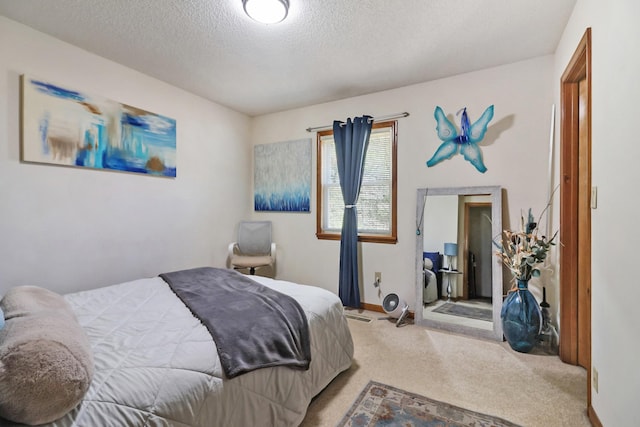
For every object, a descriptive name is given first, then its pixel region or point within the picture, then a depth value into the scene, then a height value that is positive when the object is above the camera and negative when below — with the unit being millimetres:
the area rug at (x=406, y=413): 1645 -1108
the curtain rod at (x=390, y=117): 3353 +1084
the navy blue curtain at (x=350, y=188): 3523 +304
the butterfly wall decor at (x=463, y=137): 2945 +768
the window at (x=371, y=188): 3480 +310
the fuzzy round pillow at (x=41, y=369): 857 -479
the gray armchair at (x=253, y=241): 4008 -369
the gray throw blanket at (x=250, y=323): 1418 -578
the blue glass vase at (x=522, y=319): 2463 -829
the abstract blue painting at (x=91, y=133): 2381 +704
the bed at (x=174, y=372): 1060 -634
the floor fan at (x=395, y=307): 3221 -970
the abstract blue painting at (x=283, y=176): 4031 +505
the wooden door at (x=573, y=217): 2154 -3
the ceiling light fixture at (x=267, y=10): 1968 +1338
